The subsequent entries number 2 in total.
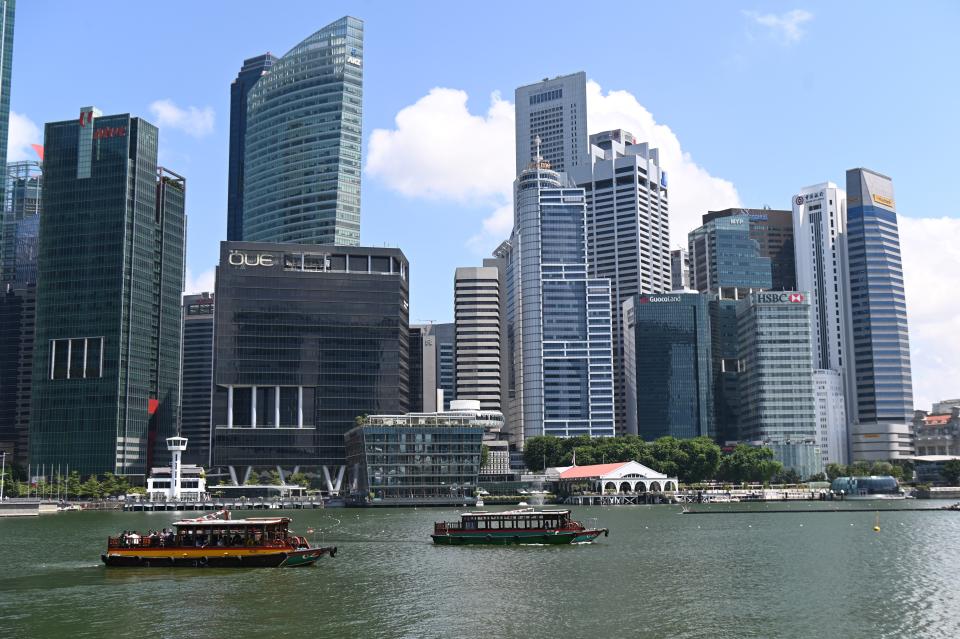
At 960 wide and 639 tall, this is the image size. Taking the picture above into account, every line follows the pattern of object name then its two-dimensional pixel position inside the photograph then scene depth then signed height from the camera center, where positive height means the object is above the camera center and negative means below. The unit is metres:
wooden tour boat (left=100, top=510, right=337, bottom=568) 99.88 -9.95
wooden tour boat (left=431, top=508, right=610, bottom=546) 126.56 -10.74
